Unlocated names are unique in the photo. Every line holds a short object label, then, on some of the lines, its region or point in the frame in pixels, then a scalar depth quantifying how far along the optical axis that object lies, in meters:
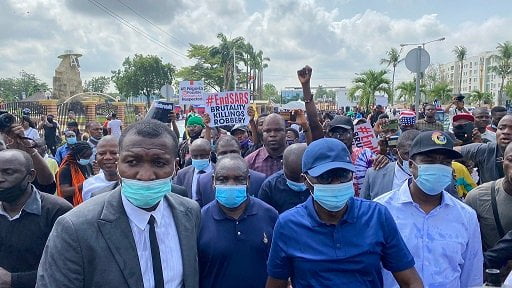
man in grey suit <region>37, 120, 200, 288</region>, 1.89
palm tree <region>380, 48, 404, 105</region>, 58.38
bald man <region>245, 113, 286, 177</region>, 5.11
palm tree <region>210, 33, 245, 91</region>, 55.94
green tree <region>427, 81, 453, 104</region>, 56.59
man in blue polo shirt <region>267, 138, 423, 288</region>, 2.26
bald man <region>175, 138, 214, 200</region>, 4.94
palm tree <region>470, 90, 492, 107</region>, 52.73
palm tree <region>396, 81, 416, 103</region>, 50.75
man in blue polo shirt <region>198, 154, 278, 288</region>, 2.86
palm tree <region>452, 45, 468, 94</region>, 73.69
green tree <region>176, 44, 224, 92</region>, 57.03
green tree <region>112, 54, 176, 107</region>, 59.75
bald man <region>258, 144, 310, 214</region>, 3.85
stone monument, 41.25
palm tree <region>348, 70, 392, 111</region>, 38.25
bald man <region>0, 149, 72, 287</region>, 2.84
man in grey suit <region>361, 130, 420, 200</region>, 3.83
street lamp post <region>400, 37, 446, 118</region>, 8.35
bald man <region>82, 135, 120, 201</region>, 4.18
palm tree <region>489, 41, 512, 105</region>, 64.06
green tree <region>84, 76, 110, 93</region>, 99.12
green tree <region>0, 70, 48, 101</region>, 102.79
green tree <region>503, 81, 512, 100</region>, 64.06
